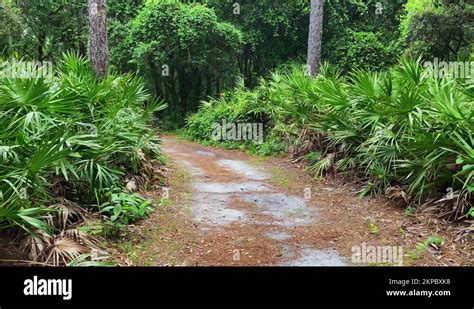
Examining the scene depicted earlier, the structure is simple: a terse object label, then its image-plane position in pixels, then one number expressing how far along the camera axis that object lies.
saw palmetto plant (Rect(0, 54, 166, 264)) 5.00
